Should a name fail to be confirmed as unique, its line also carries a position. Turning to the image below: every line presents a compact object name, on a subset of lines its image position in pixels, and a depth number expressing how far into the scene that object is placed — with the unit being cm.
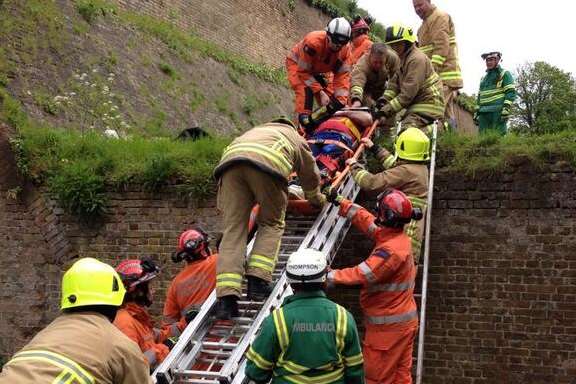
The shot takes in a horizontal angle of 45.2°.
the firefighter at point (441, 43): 933
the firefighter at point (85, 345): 304
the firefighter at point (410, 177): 642
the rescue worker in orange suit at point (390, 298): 534
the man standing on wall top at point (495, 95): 1037
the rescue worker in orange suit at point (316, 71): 810
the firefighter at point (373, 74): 795
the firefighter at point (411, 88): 752
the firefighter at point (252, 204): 516
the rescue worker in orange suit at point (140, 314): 520
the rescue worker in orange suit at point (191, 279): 591
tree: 2503
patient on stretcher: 669
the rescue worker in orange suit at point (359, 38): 1013
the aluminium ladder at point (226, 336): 464
